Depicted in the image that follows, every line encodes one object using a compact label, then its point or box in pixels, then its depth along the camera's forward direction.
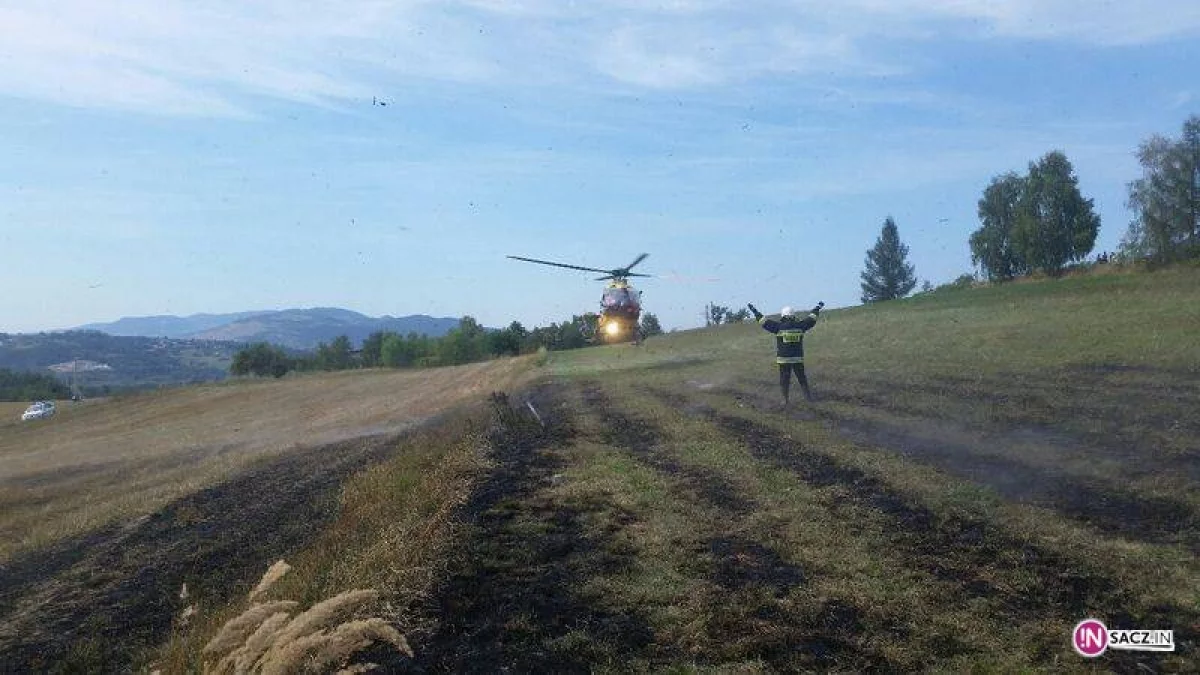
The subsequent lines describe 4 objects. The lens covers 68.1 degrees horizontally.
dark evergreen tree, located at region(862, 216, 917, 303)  146.75
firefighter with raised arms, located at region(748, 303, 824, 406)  21.98
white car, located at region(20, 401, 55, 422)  66.38
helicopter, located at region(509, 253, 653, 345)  41.69
